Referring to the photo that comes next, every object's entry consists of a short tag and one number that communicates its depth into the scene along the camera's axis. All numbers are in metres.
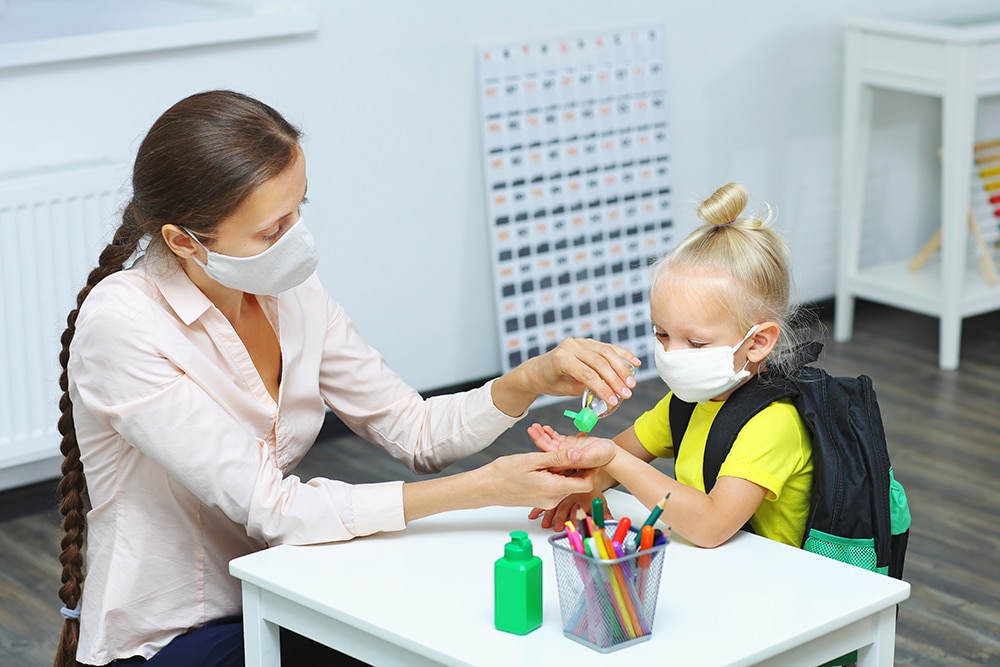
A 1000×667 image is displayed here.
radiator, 3.95
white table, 2.47
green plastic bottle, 2.48
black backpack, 2.77
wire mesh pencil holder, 2.44
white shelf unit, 4.88
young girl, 2.74
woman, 2.72
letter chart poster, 4.77
